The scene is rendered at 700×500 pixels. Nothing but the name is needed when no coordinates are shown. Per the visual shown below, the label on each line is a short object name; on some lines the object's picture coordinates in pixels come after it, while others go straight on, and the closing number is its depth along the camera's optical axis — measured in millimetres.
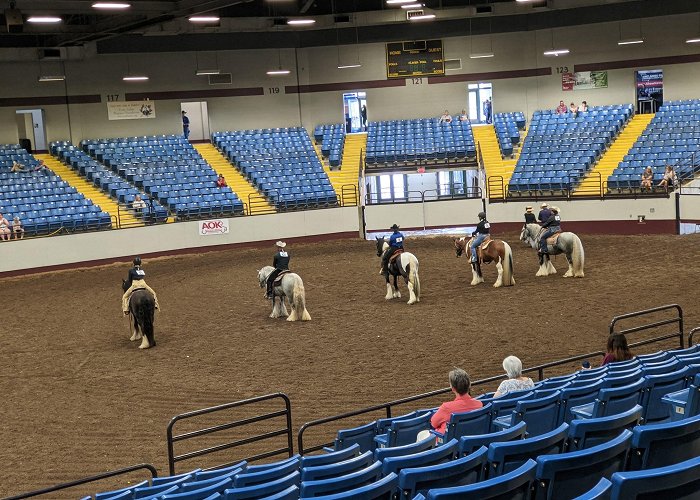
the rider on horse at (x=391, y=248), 19555
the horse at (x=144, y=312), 16141
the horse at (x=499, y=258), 20391
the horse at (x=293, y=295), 17688
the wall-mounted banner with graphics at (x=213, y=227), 31266
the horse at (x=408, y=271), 19062
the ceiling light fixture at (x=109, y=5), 20575
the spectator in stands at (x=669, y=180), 29484
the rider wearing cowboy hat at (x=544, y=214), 23578
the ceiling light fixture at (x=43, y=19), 22914
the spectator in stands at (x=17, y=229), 27656
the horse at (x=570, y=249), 20750
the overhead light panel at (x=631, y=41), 34219
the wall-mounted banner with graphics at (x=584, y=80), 38062
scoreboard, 38969
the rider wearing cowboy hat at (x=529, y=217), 25094
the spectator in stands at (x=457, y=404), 7586
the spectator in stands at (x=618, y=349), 9688
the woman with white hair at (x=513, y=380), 8602
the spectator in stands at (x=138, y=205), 31156
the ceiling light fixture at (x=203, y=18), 30094
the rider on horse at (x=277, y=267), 17812
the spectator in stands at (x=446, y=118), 39375
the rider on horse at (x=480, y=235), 20312
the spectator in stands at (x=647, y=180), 29938
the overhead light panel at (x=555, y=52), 37125
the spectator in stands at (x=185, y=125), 39094
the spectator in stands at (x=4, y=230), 27344
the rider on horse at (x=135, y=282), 16328
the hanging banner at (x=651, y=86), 37000
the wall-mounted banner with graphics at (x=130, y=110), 36750
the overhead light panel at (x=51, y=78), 31891
